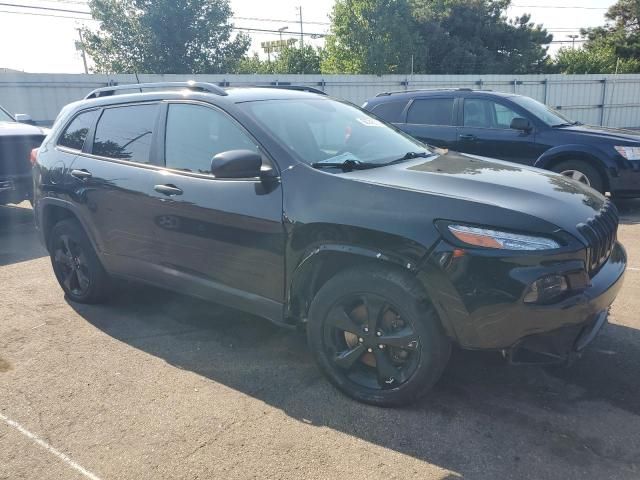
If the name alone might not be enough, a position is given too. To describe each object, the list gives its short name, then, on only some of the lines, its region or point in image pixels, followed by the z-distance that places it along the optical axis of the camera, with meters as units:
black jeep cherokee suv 2.71
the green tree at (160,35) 30.05
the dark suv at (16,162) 7.64
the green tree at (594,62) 37.47
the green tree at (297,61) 42.28
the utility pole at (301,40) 44.17
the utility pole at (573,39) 48.32
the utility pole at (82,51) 32.66
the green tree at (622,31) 42.06
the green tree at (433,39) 28.50
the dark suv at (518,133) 7.53
